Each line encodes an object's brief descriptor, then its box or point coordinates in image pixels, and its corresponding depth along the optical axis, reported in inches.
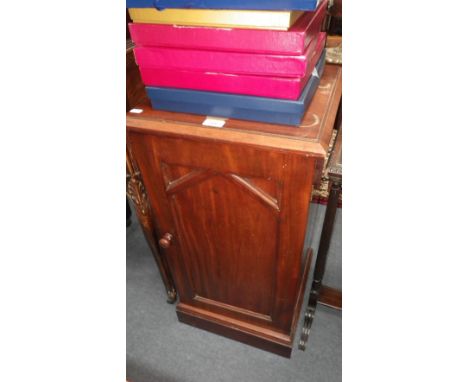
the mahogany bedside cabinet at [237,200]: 30.5
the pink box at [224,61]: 26.7
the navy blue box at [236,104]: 29.2
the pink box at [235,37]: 25.5
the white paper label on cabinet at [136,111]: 34.6
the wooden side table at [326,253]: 36.5
